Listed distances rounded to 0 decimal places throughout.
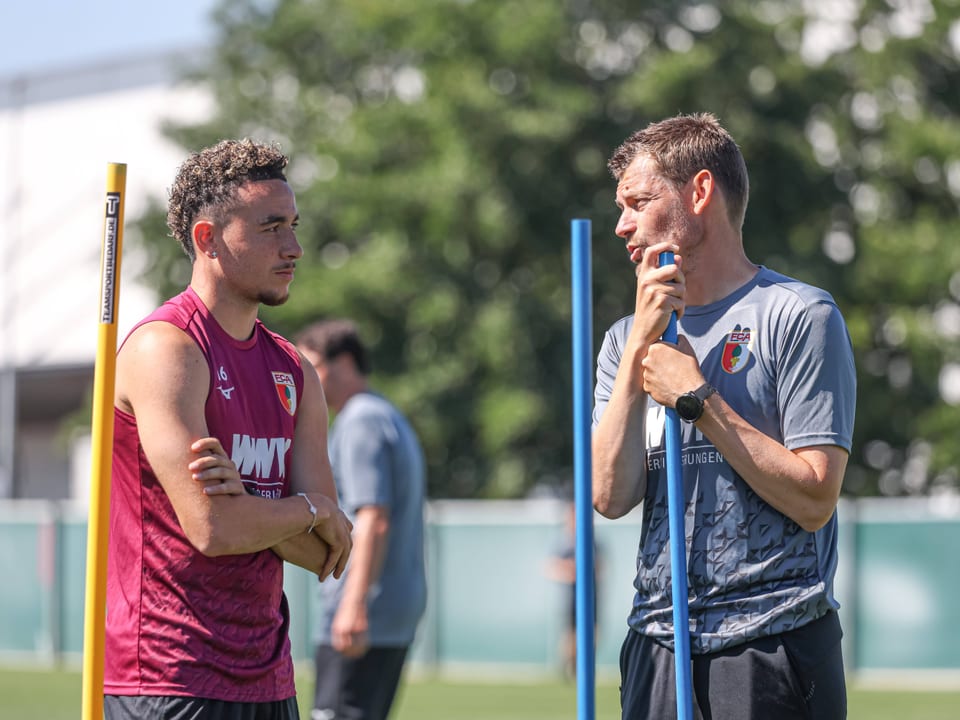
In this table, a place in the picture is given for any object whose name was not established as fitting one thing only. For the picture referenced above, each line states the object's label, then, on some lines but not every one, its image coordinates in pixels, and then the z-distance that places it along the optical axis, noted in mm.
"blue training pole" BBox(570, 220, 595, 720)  7219
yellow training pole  6902
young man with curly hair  7785
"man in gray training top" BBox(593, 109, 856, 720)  7535
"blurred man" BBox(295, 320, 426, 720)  13773
